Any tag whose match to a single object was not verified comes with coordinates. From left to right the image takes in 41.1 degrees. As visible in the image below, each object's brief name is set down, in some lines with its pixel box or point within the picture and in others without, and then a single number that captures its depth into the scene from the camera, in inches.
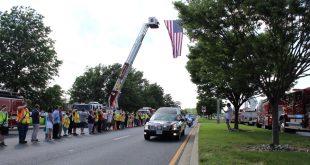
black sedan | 786.2
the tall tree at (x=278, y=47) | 536.7
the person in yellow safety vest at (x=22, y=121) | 700.7
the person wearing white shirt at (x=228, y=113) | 1100.9
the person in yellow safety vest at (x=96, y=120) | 1091.5
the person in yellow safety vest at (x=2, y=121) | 653.3
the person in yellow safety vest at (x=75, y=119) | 970.2
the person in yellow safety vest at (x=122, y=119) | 1409.3
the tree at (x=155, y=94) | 5342.5
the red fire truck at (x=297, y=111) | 1022.5
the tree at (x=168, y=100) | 6486.7
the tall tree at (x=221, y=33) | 577.9
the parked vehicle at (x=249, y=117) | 1927.0
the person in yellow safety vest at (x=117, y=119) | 1368.1
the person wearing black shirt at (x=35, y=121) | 743.2
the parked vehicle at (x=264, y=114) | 1250.1
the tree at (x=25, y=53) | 1833.2
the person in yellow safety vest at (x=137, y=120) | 1764.6
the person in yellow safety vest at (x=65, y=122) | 908.0
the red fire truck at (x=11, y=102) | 1025.5
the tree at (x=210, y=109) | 4478.8
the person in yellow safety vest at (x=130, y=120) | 1629.1
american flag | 1069.1
